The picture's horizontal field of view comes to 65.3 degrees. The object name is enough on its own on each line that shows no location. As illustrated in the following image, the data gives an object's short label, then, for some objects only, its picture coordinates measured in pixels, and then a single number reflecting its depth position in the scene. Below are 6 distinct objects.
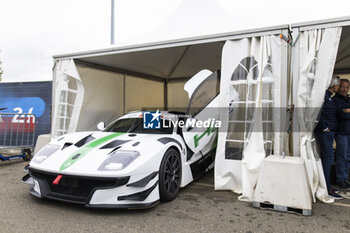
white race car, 3.10
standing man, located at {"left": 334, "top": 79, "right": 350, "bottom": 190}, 4.13
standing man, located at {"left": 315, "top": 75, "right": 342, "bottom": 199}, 3.96
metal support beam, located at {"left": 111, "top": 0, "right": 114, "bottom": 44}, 10.51
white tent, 3.80
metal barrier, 8.10
